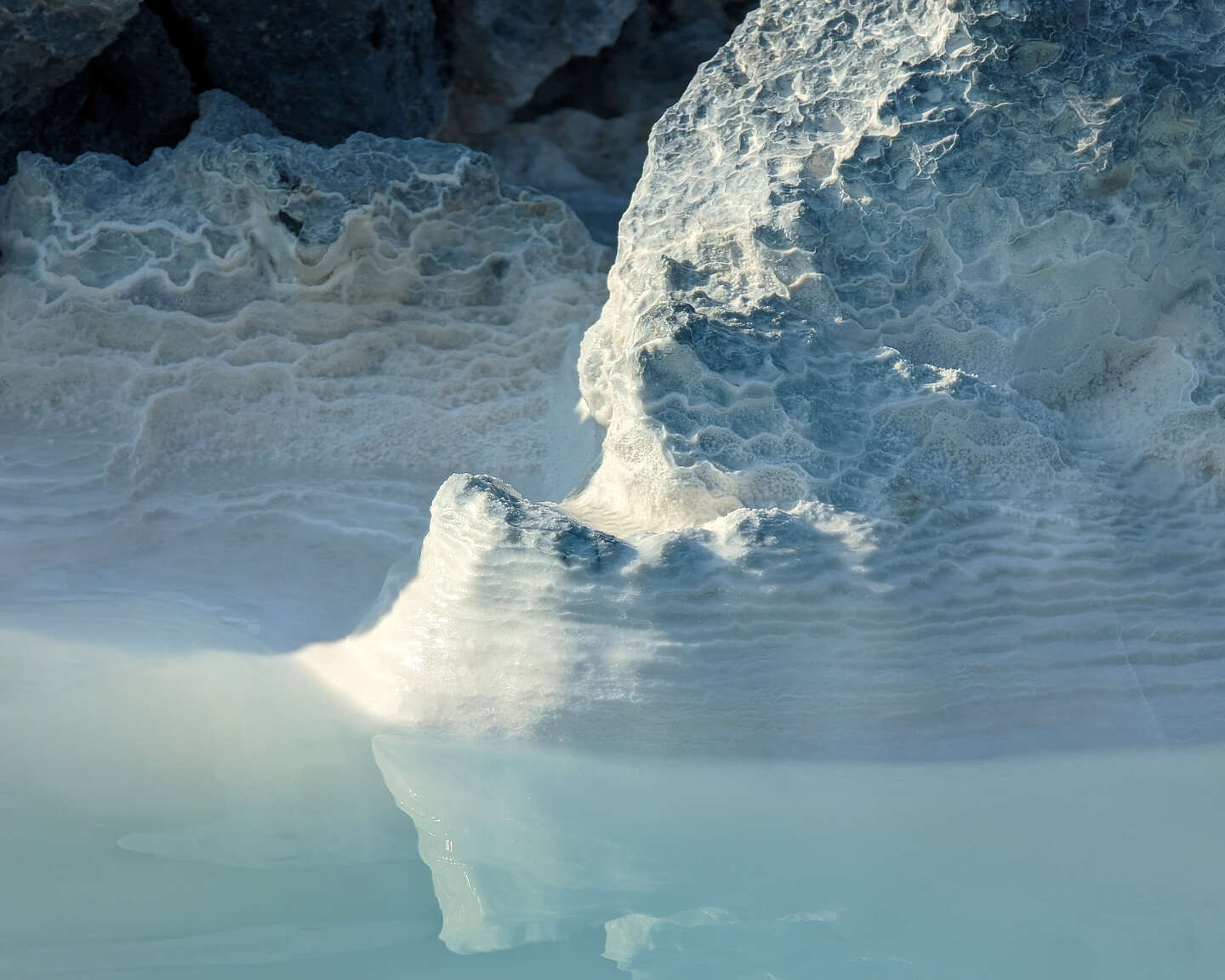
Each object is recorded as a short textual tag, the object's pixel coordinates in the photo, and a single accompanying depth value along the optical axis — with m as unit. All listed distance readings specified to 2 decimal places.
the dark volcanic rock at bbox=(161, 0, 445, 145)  2.92
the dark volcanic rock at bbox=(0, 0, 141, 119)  2.52
